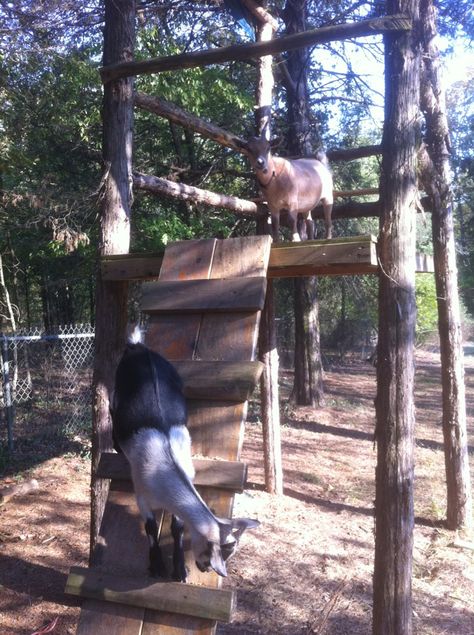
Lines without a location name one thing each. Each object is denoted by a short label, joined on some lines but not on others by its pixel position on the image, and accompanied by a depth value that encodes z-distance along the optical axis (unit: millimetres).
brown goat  4961
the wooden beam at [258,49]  3297
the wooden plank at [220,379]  3090
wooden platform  3562
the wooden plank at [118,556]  2756
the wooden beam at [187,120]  4895
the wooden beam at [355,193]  6860
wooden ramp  2700
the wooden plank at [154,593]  2602
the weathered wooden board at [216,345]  2779
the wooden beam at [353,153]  6685
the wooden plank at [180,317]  3555
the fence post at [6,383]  6879
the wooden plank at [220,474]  2859
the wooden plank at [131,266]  4117
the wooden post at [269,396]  6242
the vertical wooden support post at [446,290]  5695
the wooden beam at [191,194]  5023
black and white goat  2375
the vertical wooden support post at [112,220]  4473
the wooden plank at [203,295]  3490
